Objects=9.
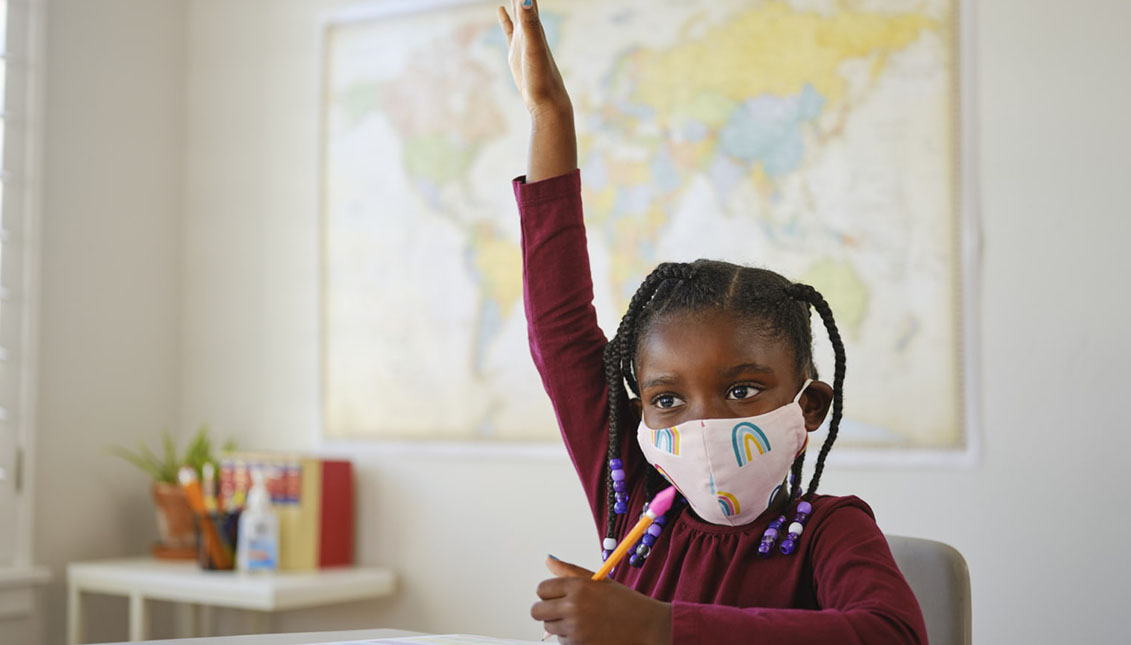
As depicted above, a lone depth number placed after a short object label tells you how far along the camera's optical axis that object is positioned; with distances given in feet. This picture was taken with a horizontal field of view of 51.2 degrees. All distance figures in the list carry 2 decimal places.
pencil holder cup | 8.76
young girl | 2.81
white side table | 7.99
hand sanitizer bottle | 8.69
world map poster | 7.16
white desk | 3.59
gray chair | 4.46
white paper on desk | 3.41
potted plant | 9.31
